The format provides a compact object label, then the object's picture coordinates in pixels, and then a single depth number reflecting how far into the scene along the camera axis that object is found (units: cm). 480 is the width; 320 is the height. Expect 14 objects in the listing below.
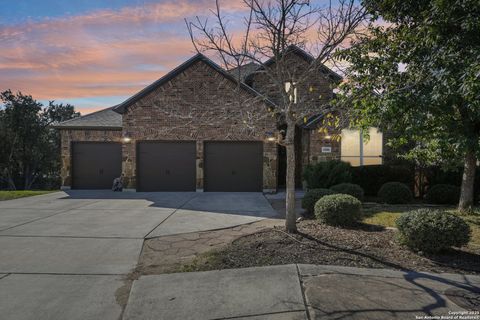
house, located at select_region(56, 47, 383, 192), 1636
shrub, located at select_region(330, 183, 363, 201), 1079
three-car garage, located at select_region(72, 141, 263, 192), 1659
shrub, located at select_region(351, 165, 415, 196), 1386
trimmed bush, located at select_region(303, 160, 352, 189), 1245
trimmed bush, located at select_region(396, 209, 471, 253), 557
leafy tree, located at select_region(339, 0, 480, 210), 624
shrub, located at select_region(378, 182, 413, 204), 1159
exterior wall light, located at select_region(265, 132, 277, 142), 1617
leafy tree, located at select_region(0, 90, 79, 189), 3133
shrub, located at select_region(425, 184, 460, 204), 1158
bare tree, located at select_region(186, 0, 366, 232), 658
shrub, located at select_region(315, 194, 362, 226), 757
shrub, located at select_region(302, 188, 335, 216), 956
